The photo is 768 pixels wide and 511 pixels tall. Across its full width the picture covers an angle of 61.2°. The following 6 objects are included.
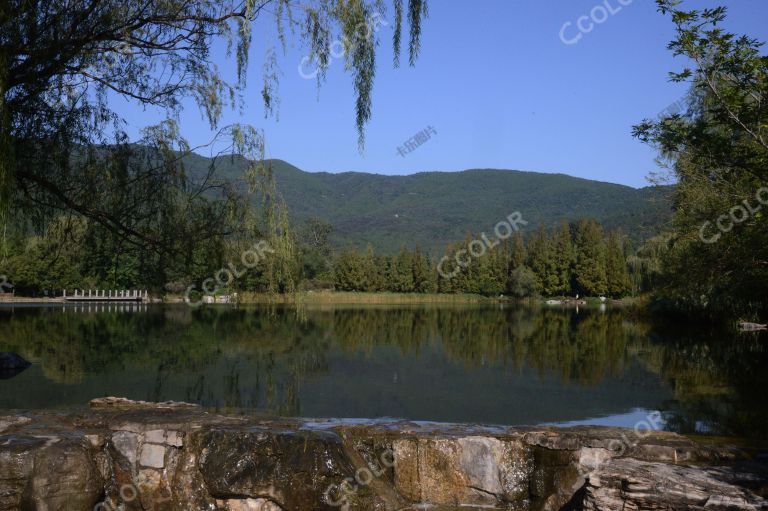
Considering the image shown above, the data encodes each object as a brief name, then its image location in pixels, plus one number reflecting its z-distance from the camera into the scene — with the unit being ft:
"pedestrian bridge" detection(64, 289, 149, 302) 181.34
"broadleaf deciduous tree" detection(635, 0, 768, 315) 29.48
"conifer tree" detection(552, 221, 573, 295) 238.48
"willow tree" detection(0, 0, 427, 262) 27.14
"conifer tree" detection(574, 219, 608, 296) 231.30
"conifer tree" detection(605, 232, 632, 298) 230.89
